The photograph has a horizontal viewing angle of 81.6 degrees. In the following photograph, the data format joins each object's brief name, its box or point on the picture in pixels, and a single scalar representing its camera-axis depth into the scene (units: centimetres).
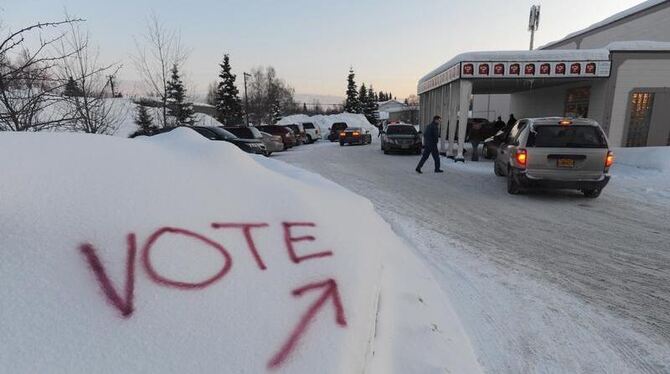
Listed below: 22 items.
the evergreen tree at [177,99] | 1776
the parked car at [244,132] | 1758
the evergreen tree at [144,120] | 2117
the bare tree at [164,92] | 1598
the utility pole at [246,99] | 4738
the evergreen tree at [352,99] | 7238
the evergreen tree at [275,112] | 5816
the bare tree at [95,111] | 714
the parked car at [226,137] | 1495
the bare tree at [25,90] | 440
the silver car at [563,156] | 757
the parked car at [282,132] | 2393
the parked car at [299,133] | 2853
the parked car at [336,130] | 3378
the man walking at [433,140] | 1184
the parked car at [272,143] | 2042
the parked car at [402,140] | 1845
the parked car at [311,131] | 3168
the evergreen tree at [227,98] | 4762
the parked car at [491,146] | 1352
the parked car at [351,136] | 2750
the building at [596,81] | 1327
